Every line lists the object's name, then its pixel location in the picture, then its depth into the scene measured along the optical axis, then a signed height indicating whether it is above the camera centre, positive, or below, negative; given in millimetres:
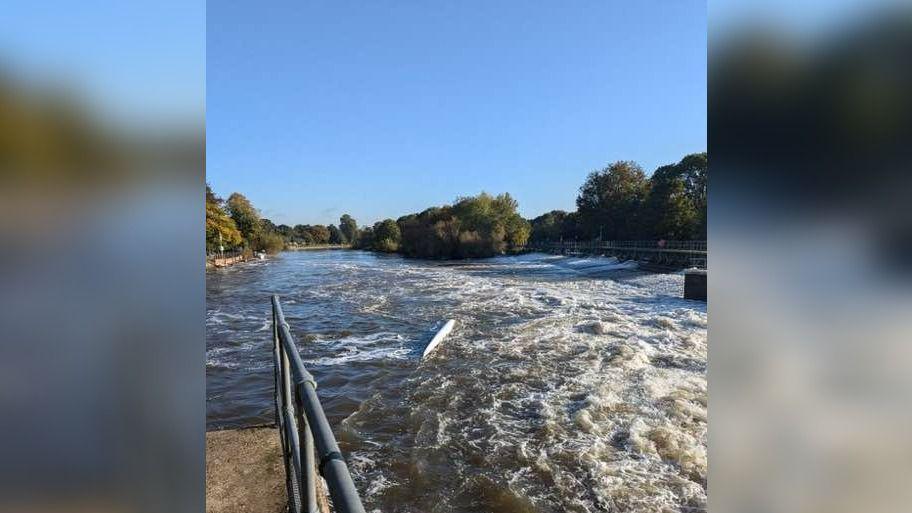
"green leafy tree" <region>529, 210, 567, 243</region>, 102581 +4381
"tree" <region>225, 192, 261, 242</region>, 73062 +5133
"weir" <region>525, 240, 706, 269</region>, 37972 -604
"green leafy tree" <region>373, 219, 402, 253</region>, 107375 +2692
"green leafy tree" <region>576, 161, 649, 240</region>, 70875 +7449
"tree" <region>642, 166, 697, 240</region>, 52625 +4019
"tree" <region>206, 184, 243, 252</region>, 52594 +2579
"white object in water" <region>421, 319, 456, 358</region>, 12227 -2497
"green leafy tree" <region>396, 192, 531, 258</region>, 81625 +3243
